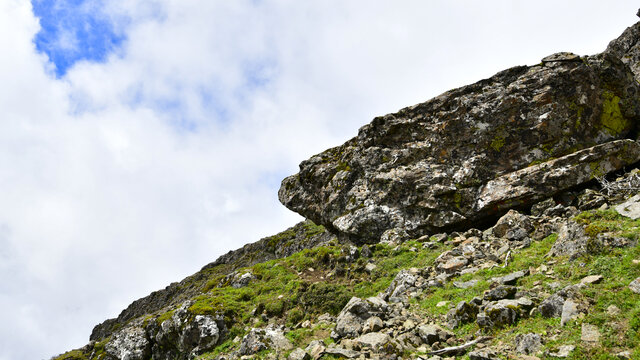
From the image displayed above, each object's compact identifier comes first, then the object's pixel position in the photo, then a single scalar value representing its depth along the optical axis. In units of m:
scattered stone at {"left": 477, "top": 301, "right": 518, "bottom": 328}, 10.06
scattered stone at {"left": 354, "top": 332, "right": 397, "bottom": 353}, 10.62
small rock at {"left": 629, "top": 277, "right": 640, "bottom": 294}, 9.05
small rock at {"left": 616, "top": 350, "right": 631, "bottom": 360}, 7.18
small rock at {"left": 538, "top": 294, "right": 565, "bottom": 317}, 9.58
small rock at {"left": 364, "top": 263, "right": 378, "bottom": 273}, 21.24
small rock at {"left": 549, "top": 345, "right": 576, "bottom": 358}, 7.89
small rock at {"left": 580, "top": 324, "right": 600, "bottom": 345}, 8.00
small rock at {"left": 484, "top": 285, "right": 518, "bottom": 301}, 11.26
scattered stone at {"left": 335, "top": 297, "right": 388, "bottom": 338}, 13.02
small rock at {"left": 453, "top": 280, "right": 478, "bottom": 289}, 13.67
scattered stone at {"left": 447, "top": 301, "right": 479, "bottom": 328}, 11.16
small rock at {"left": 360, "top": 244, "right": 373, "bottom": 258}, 22.97
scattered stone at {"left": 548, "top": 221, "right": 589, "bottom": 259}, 12.71
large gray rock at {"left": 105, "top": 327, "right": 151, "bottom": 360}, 23.30
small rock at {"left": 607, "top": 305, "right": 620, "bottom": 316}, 8.55
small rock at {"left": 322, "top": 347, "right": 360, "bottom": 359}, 10.89
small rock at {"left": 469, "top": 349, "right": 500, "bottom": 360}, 8.53
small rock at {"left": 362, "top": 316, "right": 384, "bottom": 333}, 12.43
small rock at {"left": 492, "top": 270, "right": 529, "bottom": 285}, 12.52
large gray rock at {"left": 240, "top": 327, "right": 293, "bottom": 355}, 15.12
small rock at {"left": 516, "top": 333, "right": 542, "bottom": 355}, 8.54
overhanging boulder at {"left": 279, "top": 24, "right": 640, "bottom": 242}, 20.92
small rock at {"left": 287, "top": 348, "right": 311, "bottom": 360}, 12.30
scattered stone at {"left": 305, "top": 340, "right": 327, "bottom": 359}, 12.12
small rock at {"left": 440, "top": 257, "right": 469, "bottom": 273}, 15.87
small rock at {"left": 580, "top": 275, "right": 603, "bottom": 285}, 10.28
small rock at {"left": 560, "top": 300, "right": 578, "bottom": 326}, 9.00
